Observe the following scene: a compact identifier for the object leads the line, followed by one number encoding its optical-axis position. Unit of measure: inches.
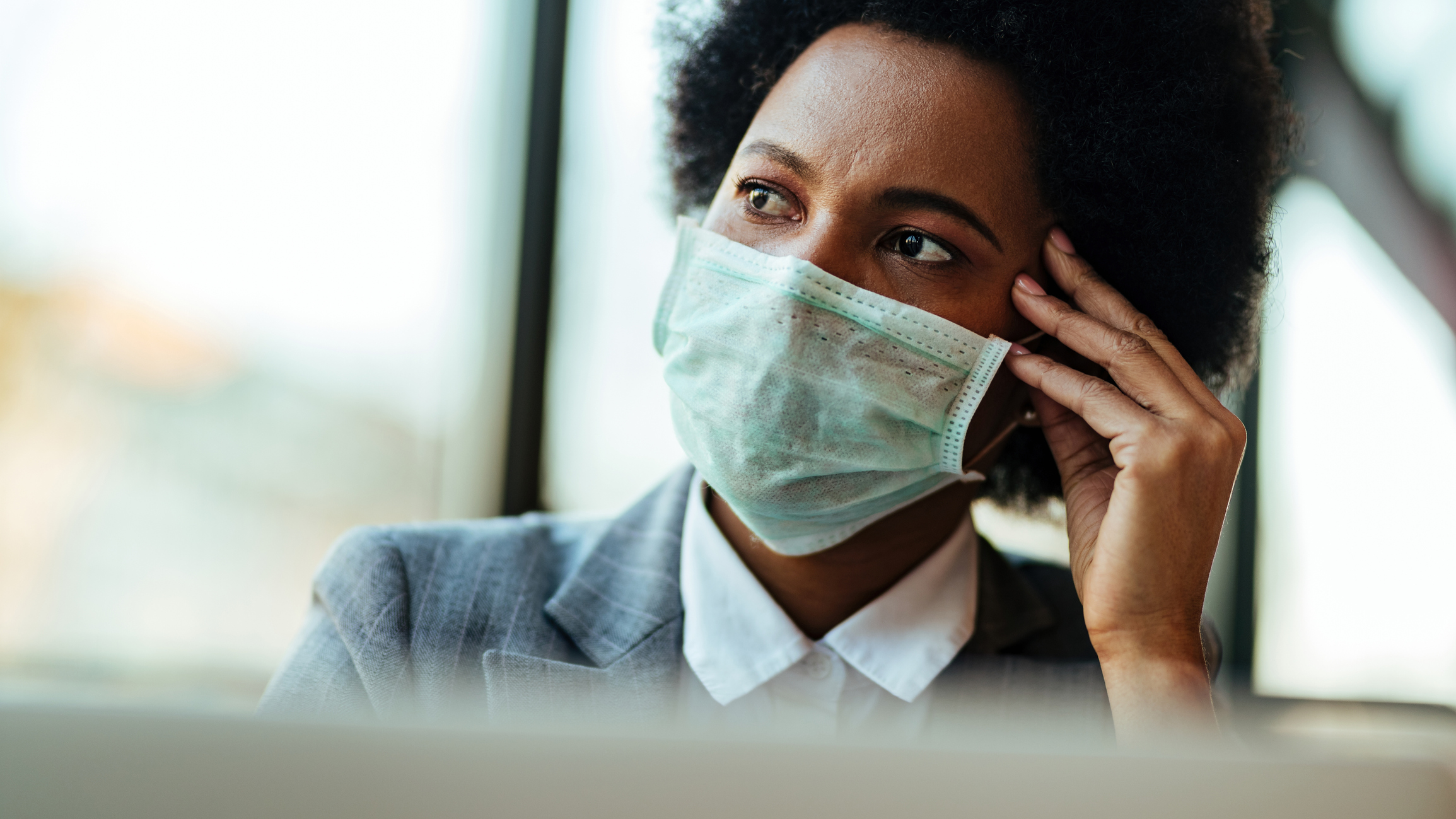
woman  30.3
